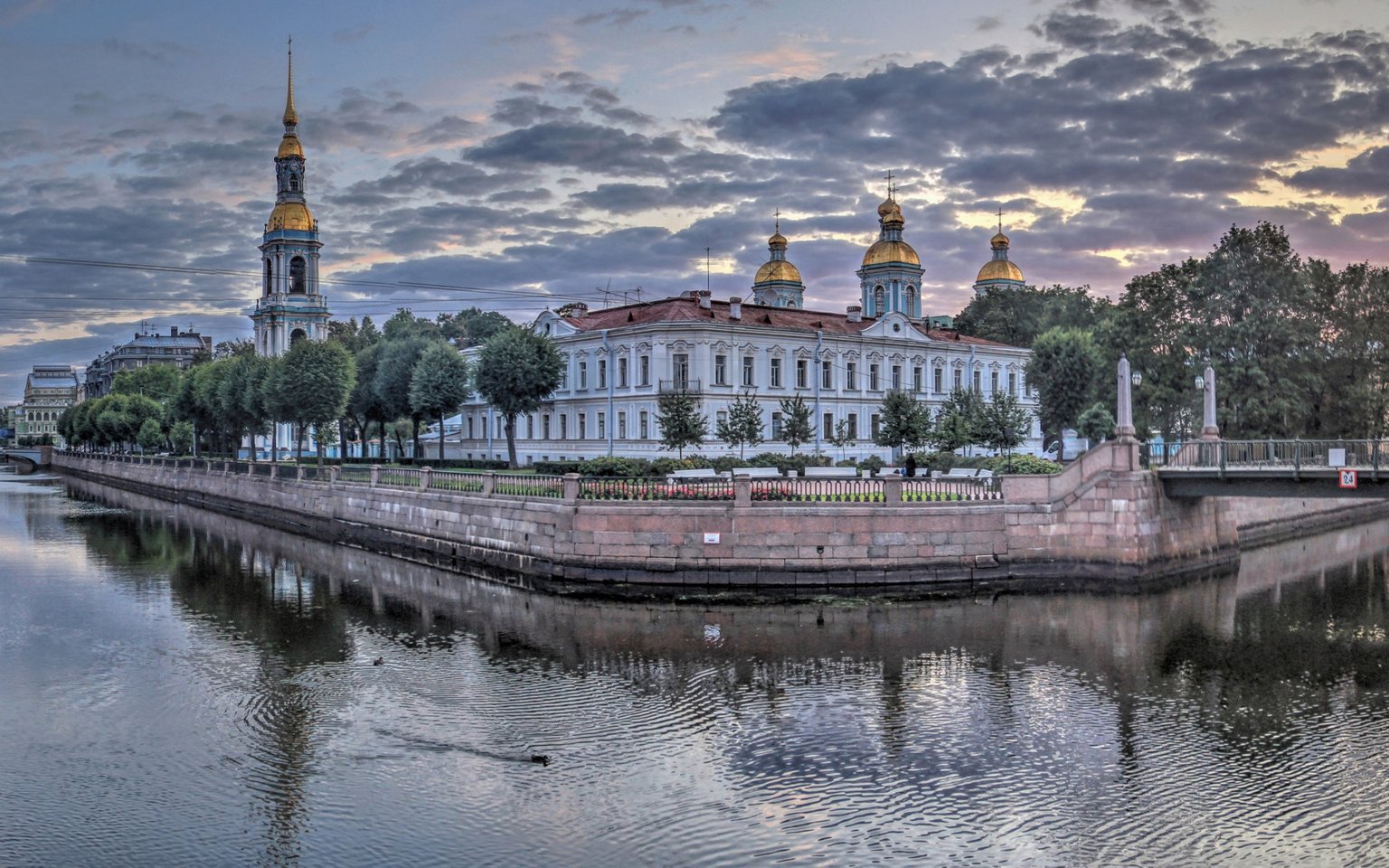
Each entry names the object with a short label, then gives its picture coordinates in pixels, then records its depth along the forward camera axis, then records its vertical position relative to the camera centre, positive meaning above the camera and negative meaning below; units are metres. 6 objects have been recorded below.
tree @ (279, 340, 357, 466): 59.59 +3.25
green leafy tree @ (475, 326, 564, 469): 57.41 +3.50
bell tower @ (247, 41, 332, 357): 102.00 +16.25
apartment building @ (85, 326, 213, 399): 181.75 +15.30
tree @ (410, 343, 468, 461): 64.25 +3.37
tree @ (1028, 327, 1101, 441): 63.50 +3.23
